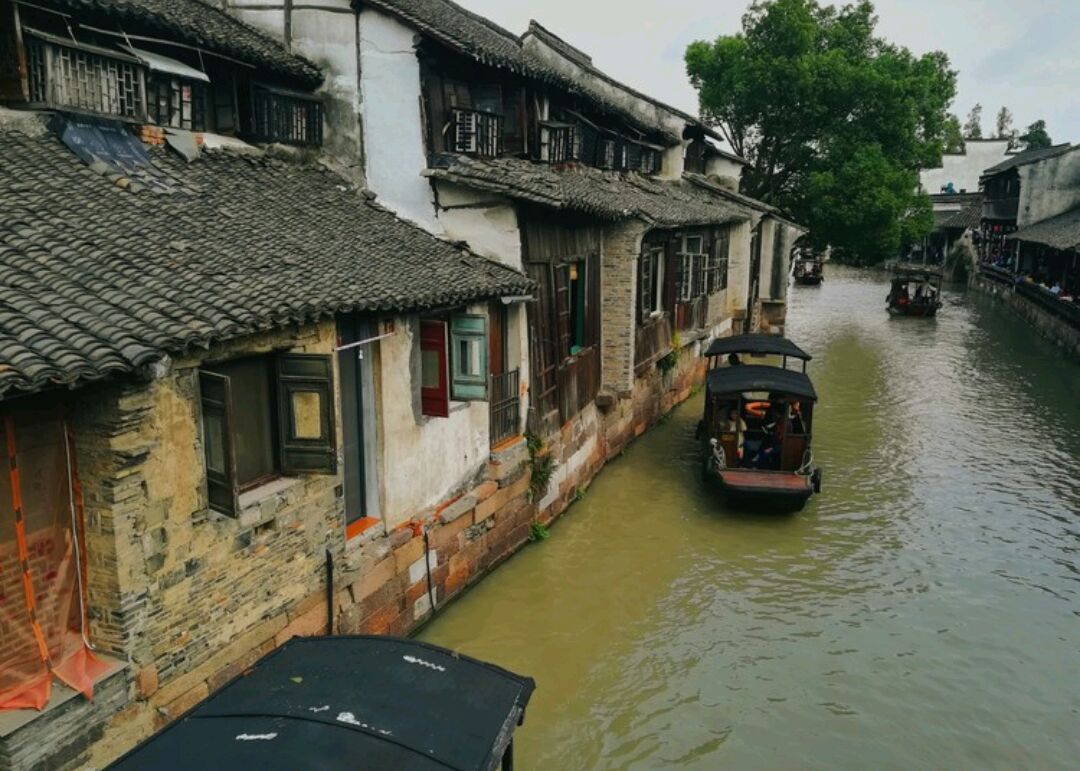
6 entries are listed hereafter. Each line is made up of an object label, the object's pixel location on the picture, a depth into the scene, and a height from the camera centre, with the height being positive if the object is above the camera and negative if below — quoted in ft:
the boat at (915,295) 117.91 -6.37
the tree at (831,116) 100.58 +17.25
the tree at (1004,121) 320.91 +50.57
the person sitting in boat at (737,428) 46.85 -10.13
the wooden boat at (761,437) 42.98 -10.50
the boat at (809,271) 156.15 -3.70
